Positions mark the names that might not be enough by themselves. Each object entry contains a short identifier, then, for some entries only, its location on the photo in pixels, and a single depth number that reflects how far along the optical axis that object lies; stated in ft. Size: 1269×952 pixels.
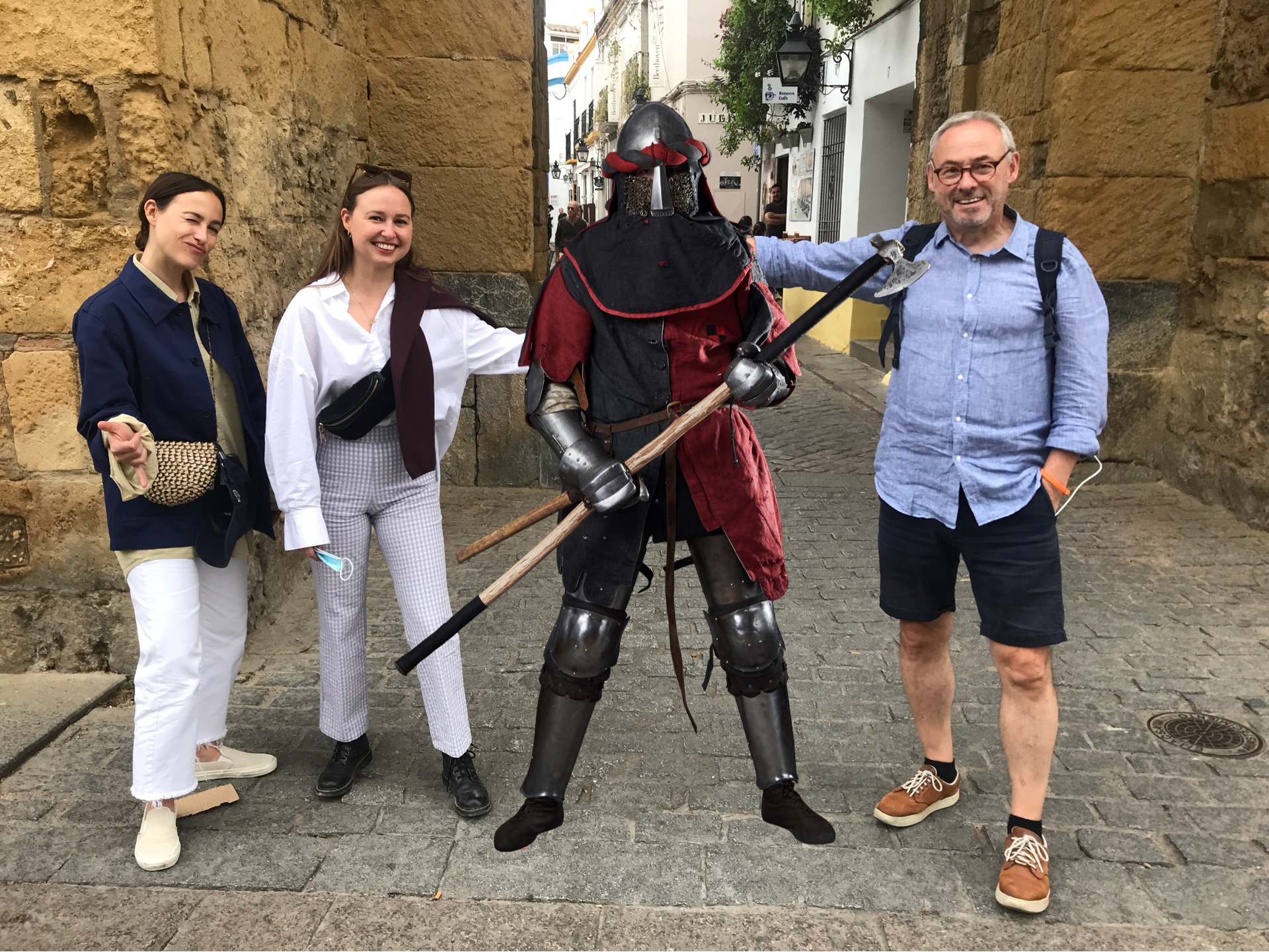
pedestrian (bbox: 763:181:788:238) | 44.29
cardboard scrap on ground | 9.63
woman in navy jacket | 8.50
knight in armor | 8.42
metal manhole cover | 10.85
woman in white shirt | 9.05
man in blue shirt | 8.20
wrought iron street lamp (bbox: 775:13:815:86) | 45.34
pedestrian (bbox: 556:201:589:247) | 51.26
